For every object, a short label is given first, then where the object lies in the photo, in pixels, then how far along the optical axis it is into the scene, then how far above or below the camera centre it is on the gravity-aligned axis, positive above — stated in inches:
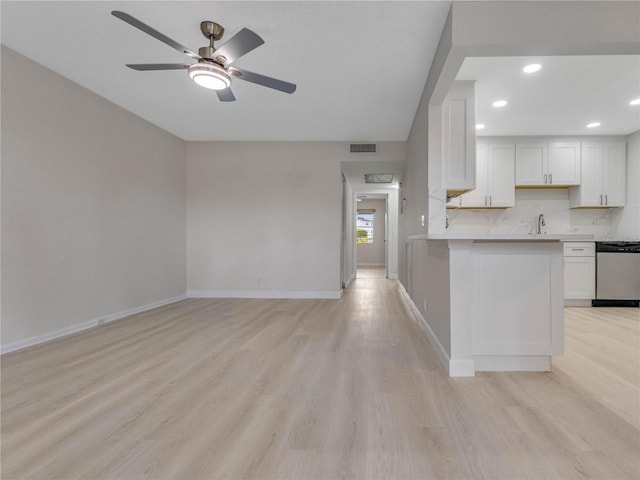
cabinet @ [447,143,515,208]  186.4 +34.3
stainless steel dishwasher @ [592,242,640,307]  174.6 -20.1
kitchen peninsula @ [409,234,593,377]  86.0 -18.1
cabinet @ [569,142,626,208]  185.8 +36.7
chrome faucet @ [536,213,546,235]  195.9 +9.4
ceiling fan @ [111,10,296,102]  81.4 +50.0
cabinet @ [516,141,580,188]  187.0 +43.2
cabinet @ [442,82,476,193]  118.3 +34.3
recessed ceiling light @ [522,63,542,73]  112.8 +61.2
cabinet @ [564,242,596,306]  179.2 -20.2
